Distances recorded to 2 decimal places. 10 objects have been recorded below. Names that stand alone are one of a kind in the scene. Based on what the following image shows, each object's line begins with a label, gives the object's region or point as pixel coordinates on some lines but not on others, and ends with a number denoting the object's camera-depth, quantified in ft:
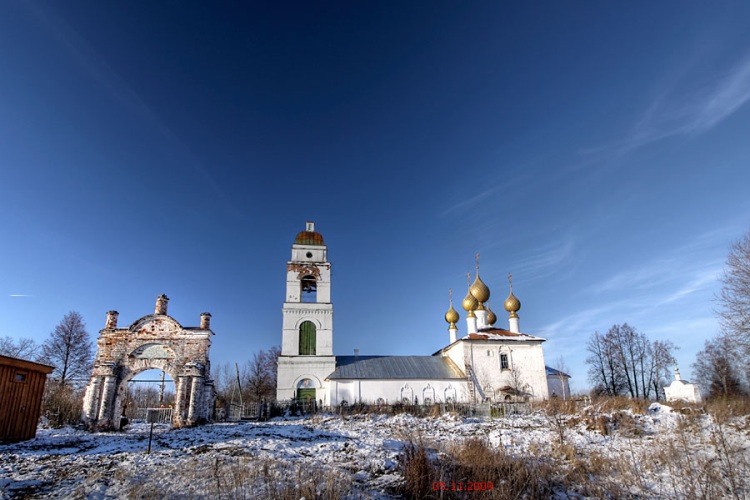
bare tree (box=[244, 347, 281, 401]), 162.09
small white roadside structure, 106.42
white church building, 100.17
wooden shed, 45.27
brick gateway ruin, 62.23
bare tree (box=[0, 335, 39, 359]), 117.70
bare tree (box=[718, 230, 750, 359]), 70.49
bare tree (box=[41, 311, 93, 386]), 105.60
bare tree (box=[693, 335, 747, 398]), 134.21
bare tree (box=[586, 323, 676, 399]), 136.98
